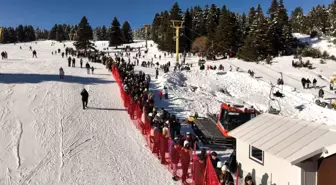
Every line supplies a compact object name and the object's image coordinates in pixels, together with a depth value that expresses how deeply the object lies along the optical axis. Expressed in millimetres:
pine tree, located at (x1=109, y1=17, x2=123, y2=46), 92438
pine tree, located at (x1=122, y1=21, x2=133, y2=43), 107806
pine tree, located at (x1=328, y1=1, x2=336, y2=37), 61156
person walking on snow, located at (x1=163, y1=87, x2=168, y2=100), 27755
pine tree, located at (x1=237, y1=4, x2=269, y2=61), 57156
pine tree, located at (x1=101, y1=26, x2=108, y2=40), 134125
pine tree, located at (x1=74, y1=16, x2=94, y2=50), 79375
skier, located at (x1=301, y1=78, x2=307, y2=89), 39719
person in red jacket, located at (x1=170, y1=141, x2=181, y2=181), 12305
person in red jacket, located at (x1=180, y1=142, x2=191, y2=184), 11719
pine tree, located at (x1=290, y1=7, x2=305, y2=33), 88412
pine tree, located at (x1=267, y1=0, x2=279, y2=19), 88006
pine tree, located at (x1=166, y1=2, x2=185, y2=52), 74312
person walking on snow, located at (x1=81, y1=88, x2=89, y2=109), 22552
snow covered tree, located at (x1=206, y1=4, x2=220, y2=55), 68325
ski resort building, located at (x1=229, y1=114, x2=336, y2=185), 8812
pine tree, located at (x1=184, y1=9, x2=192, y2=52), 77125
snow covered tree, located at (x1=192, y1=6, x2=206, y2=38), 84156
